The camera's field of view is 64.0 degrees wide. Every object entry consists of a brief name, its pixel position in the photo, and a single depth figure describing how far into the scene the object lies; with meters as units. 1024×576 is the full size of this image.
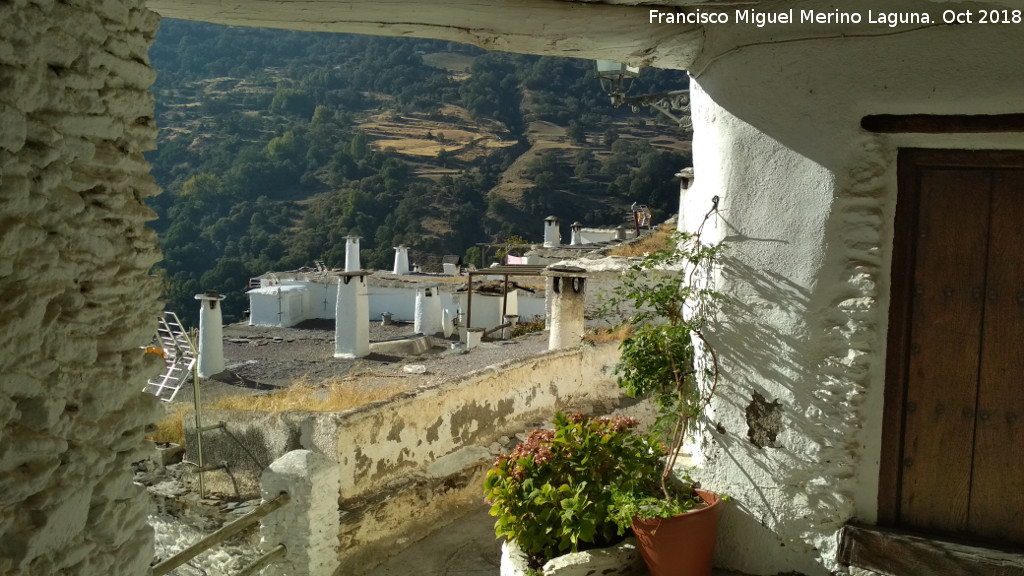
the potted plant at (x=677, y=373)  3.93
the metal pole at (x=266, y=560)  4.74
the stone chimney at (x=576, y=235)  29.60
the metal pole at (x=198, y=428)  6.36
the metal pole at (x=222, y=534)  3.70
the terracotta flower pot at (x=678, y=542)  3.88
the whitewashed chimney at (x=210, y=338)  16.64
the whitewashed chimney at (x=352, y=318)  18.08
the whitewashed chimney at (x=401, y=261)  30.42
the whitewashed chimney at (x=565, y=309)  10.80
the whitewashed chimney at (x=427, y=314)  22.45
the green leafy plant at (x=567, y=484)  4.00
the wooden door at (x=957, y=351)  3.65
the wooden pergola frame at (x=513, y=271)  15.47
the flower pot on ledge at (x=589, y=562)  3.91
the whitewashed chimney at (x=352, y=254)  26.33
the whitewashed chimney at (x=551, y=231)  27.56
